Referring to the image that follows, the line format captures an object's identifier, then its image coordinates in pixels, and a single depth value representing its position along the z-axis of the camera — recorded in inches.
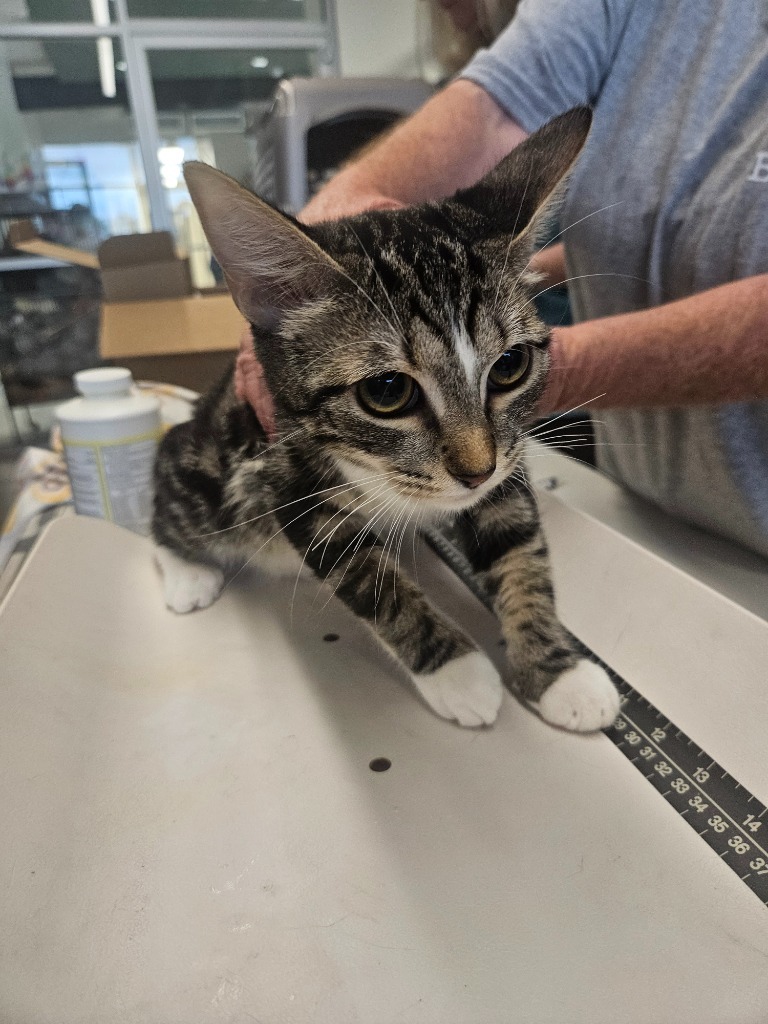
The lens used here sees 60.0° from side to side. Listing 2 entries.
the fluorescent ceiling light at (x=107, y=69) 128.0
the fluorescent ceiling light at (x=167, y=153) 129.4
